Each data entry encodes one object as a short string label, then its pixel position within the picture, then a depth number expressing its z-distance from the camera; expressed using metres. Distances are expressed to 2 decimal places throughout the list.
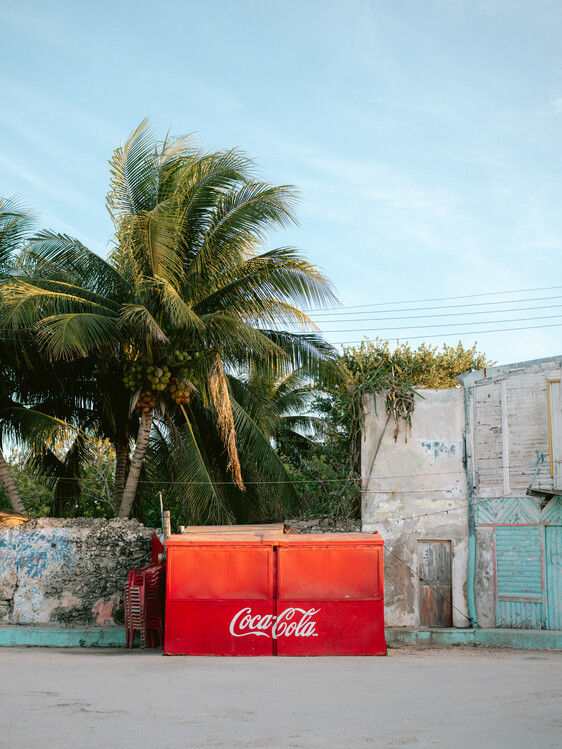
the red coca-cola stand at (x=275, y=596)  13.22
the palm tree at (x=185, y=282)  15.91
